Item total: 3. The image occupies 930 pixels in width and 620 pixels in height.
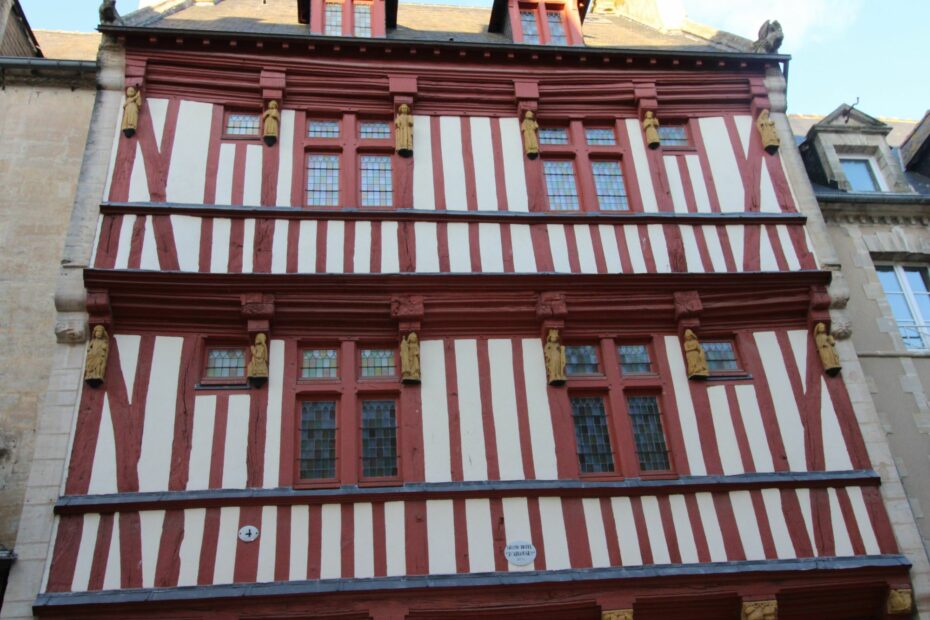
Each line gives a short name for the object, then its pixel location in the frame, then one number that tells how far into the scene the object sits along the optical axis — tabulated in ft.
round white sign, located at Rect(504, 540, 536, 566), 28.68
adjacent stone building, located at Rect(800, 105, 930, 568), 34.55
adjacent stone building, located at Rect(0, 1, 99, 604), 29.94
